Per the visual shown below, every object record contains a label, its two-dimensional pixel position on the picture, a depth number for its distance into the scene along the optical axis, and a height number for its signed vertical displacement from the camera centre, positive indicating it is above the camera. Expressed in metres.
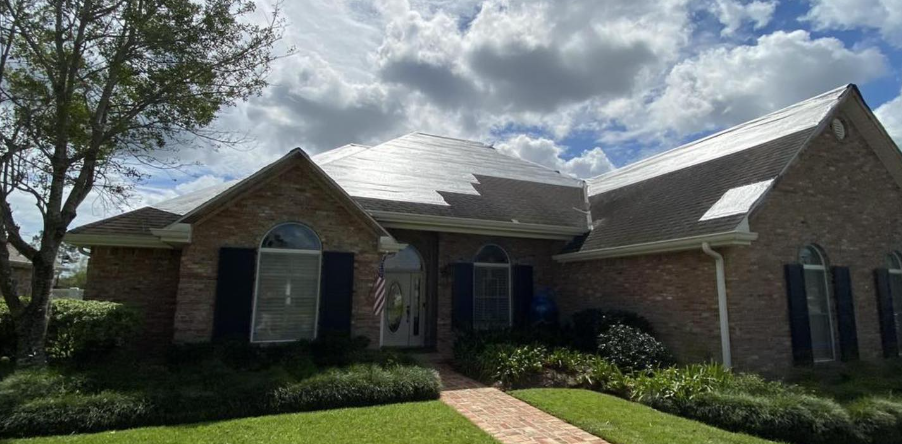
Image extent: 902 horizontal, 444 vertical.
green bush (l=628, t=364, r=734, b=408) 7.88 -1.49
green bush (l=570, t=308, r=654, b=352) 11.01 -0.72
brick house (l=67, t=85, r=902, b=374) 9.57 +0.82
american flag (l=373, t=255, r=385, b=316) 10.34 -0.12
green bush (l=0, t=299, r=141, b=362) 8.26 -0.74
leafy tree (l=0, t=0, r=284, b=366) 8.12 +3.41
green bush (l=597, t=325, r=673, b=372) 9.77 -1.16
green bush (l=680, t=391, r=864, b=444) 6.68 -1.70
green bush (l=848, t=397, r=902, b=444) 6.82 -1.75
